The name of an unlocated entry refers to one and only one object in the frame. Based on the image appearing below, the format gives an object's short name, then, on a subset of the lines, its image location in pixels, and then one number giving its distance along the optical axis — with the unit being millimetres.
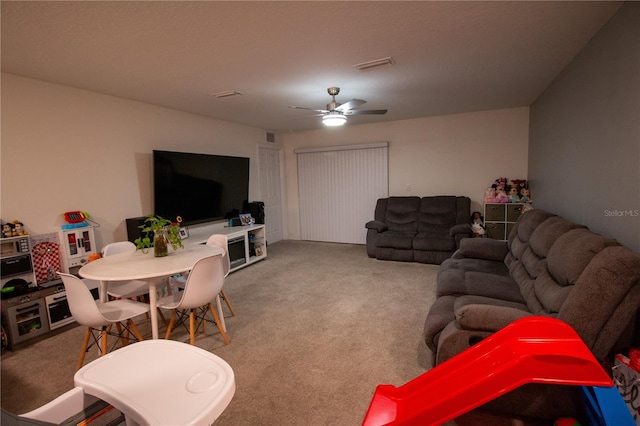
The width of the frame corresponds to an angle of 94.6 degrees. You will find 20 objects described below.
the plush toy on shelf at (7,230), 2729
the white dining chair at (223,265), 2807
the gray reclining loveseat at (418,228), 4680
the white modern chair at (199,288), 2273
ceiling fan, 3561
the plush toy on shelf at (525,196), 4683
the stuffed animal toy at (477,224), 4812
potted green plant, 2615
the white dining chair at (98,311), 2061
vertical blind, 6062
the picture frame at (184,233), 4227
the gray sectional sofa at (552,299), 1451
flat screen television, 4004
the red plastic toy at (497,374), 1085
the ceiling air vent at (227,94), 3637
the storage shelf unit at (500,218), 4727
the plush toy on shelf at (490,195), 4922
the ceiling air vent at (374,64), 2799
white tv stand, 4629
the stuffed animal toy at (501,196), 4803
